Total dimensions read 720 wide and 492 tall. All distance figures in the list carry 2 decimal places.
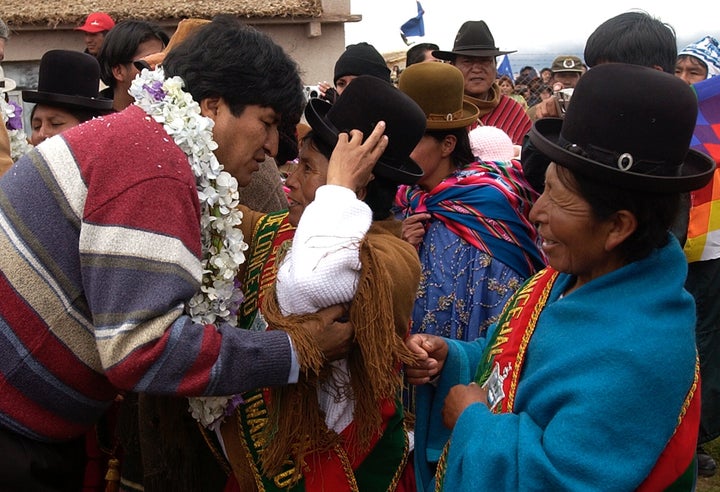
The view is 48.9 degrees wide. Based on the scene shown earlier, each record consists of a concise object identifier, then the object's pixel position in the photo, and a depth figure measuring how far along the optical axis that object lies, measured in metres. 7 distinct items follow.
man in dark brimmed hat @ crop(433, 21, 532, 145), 5.83
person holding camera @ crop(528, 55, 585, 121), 9.96
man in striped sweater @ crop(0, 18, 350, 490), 2.04
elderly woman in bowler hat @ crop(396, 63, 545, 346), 3.67
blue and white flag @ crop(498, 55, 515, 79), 17.14
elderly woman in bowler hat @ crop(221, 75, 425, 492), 2.28
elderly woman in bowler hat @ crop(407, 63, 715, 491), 1.90
